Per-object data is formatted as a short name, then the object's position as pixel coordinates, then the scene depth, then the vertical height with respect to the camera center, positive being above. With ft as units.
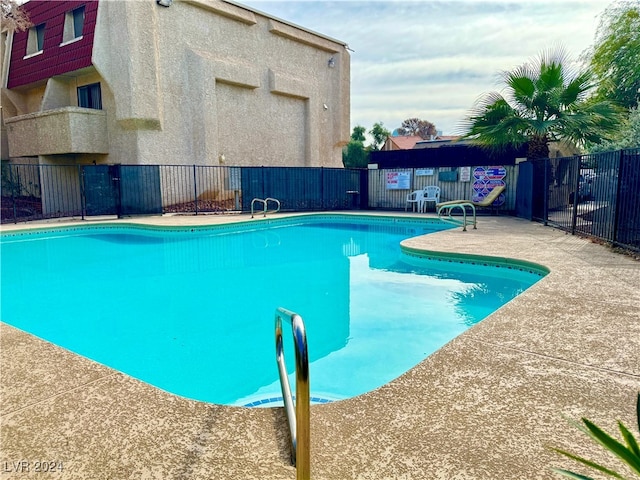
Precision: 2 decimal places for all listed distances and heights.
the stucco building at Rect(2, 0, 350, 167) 50.26 +12.86
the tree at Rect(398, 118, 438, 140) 183.52 +22.03
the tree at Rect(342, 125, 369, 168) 106.93 +6.24
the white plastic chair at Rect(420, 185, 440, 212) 50.95 -1.88
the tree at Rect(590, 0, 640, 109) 55.06 +16.33
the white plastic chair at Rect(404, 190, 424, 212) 50.90 -2.42
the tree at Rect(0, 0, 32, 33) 46.62 +18.65
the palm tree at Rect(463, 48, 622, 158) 35.94 +5.95
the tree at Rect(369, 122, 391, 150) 135.74 +14.32
